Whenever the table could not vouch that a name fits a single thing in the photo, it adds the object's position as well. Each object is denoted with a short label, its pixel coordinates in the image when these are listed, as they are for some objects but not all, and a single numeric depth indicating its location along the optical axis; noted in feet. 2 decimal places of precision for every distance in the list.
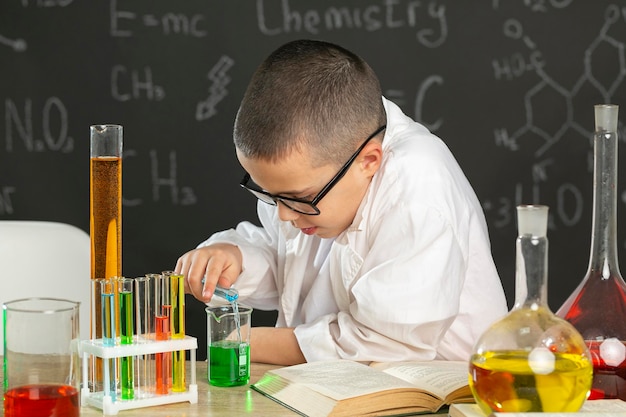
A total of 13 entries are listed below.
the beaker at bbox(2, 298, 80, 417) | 4.24
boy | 5.32
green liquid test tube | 4.64
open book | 4.57
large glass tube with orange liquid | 4.84
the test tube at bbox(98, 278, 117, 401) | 4.62
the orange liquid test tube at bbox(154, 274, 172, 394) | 4.72
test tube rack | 4.61
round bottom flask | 4.25
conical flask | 4.59
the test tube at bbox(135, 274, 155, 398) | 4.68
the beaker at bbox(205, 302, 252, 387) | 4.96
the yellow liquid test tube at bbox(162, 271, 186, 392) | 4.75
